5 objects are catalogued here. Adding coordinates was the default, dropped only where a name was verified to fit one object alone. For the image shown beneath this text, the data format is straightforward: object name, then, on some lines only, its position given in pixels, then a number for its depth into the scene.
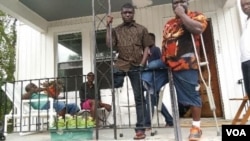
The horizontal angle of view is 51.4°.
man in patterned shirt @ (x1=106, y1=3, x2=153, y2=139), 3.33
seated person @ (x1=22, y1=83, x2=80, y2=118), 4.55
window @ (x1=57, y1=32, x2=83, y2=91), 6.23
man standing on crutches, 2.79
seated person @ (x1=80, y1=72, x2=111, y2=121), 5.11
